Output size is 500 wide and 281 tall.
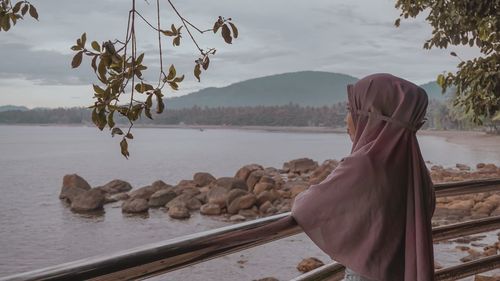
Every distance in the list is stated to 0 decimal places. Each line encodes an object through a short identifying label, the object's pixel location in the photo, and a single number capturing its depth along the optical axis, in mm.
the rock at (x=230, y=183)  18219
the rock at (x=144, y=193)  18953
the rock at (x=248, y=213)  15791
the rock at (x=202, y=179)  21484
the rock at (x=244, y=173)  20503
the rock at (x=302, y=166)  27141
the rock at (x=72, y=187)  20375
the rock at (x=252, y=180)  19453
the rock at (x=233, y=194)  16578
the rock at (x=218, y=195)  16812
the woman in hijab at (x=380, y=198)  1216
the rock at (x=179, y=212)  16484
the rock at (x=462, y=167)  26836
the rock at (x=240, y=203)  16234
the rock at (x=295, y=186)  18391
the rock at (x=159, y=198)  18297
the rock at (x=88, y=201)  18906
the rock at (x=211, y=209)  16406
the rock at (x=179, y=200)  17406
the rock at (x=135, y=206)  17875
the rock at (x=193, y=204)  17453
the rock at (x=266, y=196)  16783
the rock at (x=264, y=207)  16283
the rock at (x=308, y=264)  8648
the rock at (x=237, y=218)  15255
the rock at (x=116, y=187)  22016
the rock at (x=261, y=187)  18312
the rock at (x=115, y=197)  20169
